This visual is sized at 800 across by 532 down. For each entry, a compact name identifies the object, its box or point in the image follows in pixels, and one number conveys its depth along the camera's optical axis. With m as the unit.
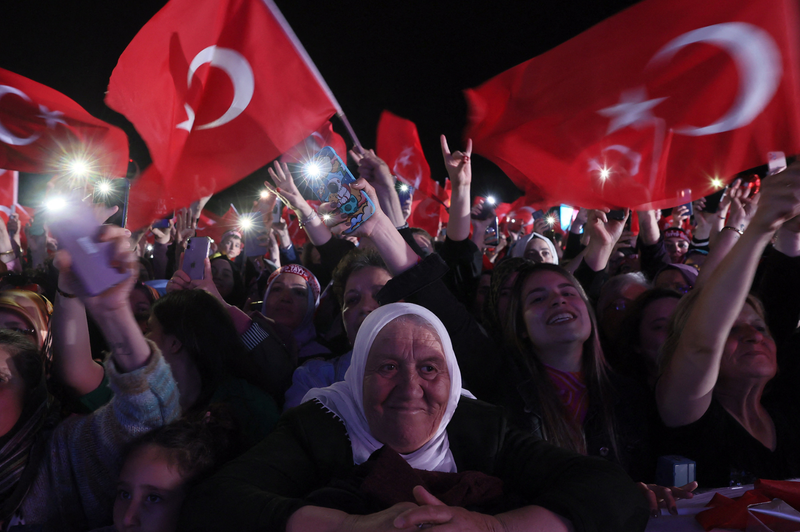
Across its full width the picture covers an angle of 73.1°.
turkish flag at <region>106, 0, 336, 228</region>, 3.18
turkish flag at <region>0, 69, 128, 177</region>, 3.50
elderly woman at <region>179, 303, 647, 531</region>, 1.39
